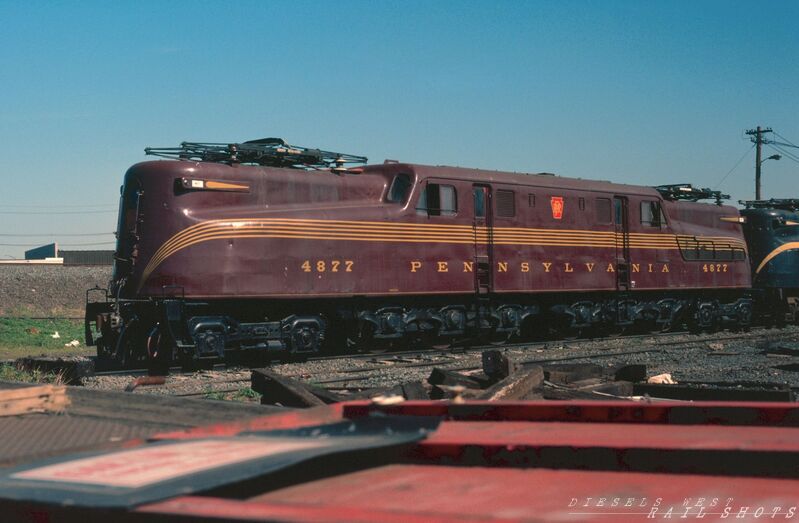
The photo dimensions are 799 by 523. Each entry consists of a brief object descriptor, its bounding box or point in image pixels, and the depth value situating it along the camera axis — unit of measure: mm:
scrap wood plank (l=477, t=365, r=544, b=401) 7707
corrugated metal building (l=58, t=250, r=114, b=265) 82312
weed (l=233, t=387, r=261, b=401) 11469
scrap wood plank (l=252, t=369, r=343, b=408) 7883
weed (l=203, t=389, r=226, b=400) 11420
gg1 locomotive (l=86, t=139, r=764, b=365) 14758
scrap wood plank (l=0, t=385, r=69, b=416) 5309
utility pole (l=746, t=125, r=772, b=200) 53125
